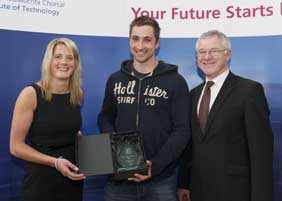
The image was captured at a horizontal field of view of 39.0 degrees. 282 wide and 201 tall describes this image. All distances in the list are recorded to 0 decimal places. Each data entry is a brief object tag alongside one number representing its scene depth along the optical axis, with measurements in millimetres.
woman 2641
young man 2795
